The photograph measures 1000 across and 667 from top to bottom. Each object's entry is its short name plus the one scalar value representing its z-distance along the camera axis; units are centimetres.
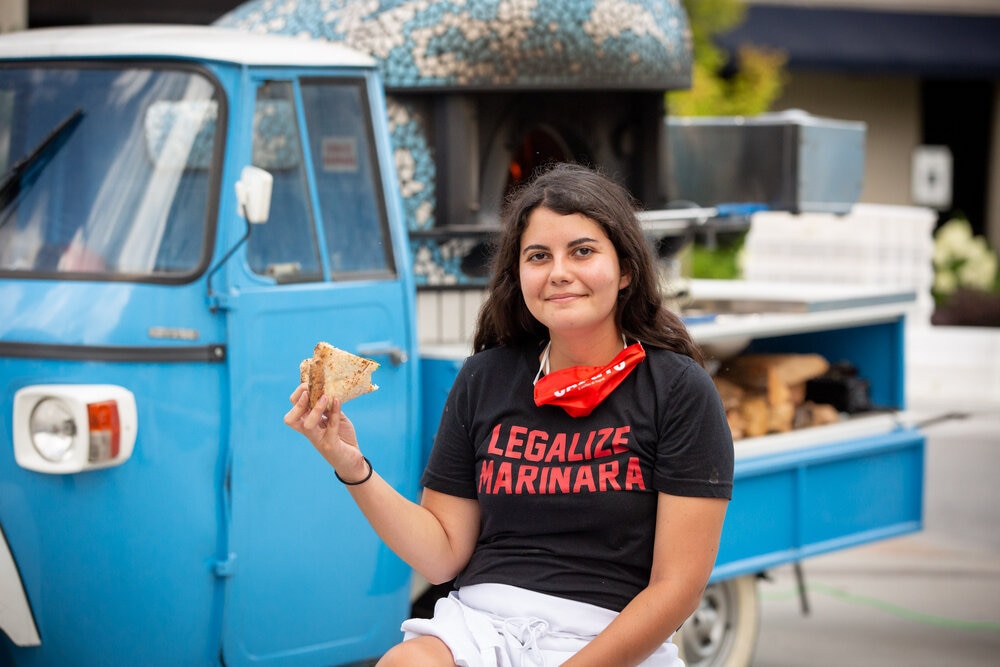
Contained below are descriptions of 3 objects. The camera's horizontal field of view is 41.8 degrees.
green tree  1342
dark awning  1641
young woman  259
